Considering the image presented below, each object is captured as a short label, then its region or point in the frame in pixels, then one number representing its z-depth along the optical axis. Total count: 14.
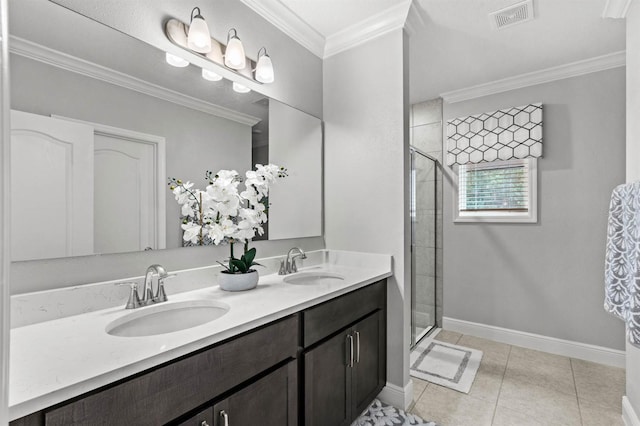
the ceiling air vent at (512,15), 1.92
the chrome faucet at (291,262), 1.96
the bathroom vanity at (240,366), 0.76
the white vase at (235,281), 1.51
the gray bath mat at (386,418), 1.85
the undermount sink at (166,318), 1.17
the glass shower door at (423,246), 2.80
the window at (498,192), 2.90
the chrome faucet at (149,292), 1.25
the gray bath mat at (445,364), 2.32
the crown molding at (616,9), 1.77
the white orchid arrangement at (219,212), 1.50
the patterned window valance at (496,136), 2.82
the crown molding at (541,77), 2.54
